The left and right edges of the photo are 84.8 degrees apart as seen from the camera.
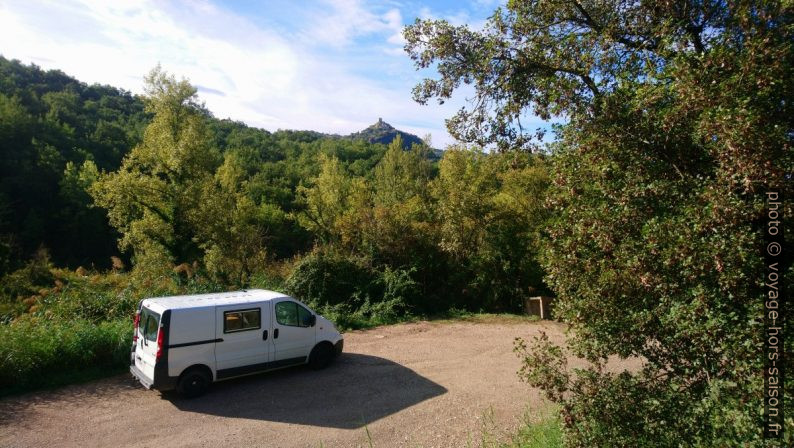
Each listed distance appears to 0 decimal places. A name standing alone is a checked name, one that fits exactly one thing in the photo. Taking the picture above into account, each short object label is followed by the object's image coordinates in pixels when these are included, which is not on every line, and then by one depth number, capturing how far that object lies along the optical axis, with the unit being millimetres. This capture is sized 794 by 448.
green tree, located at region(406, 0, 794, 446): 3430
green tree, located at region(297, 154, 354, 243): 36781
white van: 7914
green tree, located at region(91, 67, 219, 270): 21641
